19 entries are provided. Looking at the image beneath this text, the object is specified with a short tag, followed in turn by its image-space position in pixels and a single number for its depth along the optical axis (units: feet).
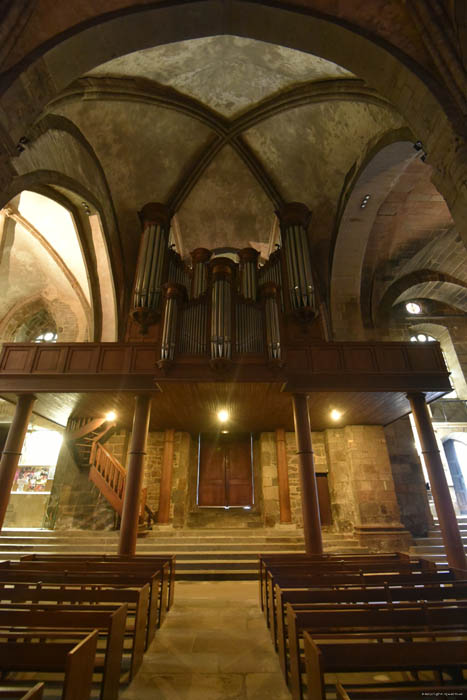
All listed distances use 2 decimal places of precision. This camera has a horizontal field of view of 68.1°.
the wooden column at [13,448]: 22.86
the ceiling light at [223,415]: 31.42
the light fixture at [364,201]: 30.59
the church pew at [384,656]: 5.66
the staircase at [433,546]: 27.68
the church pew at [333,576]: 11.51
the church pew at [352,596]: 9.62
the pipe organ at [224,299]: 25.99
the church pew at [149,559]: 15.72
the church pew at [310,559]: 15.94
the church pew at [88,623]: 7.48
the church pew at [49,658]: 5.63
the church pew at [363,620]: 7.49
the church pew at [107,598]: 9.42
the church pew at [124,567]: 13.61
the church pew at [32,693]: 4.25
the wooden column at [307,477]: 22.06
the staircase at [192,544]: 23.72
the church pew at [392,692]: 5.22
